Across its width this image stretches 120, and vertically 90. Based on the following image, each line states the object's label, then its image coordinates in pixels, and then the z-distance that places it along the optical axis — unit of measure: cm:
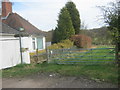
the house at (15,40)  776
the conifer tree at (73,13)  2375
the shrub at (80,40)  1820
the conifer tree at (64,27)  1866
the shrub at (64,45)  1294
